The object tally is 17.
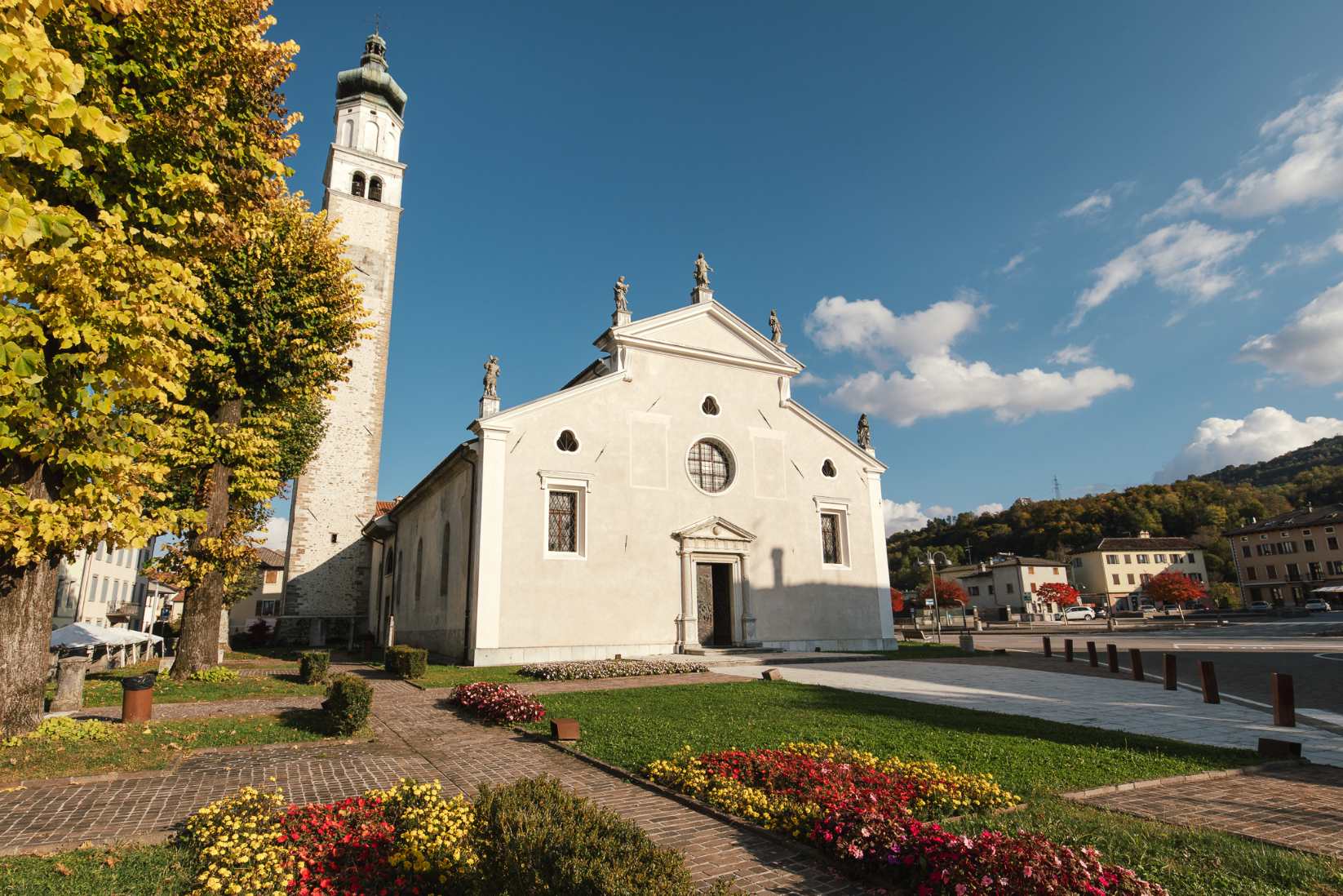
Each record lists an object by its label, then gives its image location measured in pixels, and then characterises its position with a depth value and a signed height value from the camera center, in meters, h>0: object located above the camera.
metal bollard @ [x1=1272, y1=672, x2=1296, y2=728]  10.87 -1.70
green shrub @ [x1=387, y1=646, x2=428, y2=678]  18.80 -1.52
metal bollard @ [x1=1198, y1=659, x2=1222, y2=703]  13.46 -1.69
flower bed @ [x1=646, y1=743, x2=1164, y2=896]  4.20 -1.81
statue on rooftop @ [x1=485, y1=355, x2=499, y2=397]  22.83 +7.54
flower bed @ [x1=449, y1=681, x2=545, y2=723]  12.25 -1.80
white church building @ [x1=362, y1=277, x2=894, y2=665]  21.97 +3.09
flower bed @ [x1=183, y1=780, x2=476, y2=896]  5.06 -1.86
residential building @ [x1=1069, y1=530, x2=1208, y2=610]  82.31 +3.87
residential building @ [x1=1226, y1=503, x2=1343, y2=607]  72.69 +4.44
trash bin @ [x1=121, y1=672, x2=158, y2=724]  11.55 -1.50
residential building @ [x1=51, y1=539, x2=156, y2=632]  37.78 +1.11
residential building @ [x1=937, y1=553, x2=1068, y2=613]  81.31 +2.33
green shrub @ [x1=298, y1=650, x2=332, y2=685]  17.68 -1.50
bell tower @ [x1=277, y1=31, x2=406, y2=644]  35.62 +8.82
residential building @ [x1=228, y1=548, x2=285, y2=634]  60.69 +0.64
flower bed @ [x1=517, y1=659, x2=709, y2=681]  18.42 -1.80
